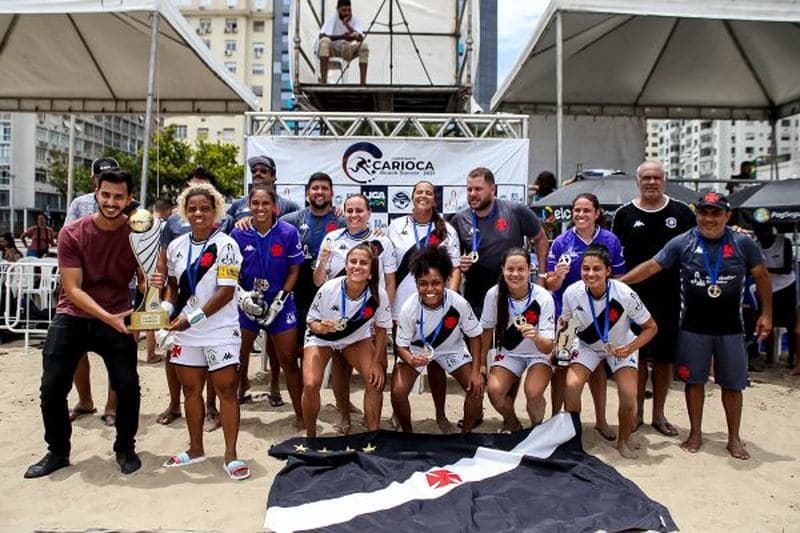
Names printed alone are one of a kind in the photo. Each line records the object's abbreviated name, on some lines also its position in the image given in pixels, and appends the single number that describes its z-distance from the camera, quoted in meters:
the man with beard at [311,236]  5.00
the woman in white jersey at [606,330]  4.12
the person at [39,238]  10.79
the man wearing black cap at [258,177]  5.12
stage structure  9.36
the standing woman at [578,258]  4.52
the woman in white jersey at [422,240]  4.67
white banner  6.67
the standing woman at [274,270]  4.51
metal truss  6.69
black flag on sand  3.14
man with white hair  4.65
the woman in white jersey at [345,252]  4.48
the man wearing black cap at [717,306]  4.17
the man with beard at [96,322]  3.74
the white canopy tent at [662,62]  7.34
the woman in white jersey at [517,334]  4.16
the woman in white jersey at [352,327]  4.09
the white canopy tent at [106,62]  7.74
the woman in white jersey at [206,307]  3.74
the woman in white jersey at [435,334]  4.12
